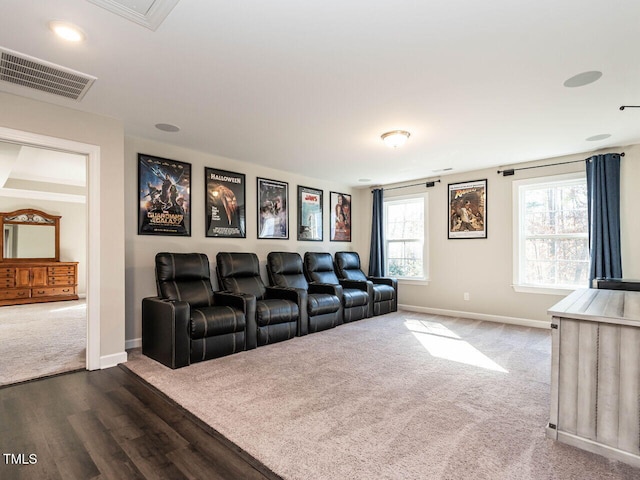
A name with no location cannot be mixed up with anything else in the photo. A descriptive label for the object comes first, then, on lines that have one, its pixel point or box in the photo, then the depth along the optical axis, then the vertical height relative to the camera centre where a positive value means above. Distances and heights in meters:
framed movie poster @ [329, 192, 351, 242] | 6.56 +0.51
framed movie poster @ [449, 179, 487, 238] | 5.45 +0.54
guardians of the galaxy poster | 3.97 +0.57
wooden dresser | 6.93 -0.84
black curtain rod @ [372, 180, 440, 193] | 6.00 +1.06
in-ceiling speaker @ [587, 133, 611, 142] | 3.82 +1.21
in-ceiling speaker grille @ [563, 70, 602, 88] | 2.51 +1.25
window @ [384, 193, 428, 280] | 6.25 +0.10
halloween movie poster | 4.59 +0.55
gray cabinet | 1.78 -0.78
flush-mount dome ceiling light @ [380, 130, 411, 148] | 3.70 +1.16
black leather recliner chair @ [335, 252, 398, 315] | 5.66 -0.72
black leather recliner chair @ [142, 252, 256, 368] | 3.13 -0.74
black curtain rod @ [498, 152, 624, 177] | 4.85 +1.09
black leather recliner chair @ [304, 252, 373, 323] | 5.11 -0.72
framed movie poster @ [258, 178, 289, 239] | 5.24 +0.54
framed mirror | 7.19 +0.16
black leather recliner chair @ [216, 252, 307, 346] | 3.85 -0.71
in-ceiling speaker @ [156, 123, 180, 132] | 3.54 +1.25
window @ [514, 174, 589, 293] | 4.68 +0.12
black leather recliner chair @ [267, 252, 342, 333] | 4.43 -0.72
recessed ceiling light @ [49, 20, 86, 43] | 1.96 +1.28
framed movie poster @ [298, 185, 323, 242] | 5.89 +0.51
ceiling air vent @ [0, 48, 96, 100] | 2.33 +1.26
